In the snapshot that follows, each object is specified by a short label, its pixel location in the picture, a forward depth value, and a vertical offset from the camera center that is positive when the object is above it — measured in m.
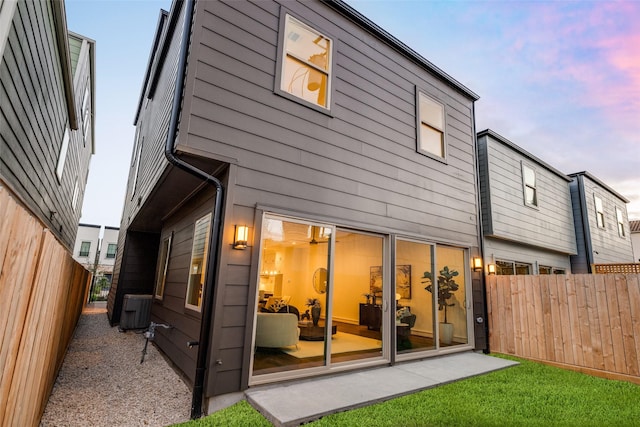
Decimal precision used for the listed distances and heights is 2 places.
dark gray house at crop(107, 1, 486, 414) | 3.64 +1.26
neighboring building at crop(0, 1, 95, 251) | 3.02 +2.05
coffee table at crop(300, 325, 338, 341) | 4.32 -0.78
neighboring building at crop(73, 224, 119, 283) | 27.84 +1.81
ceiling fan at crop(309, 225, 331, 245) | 4.44 +0.60
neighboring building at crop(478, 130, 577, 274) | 8.53 +2.22
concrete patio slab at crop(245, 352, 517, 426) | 3.06 -1.28
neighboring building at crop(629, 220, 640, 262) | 20.42 +3.37
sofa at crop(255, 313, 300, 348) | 3.80 -0.72
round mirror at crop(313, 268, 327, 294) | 4.52 -0.06
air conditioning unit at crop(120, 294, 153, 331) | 7.57 -1.06
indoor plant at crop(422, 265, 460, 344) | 5.76 -0.14
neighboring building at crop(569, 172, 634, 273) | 11.55 +2.54
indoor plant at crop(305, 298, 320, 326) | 4.45 -0.45
